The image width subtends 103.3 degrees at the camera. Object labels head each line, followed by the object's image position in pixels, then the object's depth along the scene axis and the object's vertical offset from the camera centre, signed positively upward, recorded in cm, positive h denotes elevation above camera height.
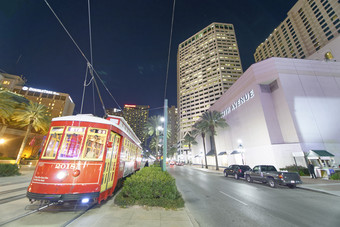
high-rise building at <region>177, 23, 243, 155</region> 8531 +6041
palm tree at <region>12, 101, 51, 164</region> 2357 +738
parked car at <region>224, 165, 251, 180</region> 1714 -99
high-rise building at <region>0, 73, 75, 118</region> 6925 +3267
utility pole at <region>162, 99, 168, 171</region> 1075 +164
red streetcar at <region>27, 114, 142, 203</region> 516 -6
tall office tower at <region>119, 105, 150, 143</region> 15524 +4665
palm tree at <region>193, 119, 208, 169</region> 3328 +845
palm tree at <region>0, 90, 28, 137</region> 1820 +721
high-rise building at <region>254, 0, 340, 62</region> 5368 +5895
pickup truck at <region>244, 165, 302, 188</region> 1157 -118
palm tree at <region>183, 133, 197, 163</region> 5362 +849
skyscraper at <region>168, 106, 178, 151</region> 15450 +4491
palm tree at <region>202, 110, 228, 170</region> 3259 +948
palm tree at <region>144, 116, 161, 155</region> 3566 +951
